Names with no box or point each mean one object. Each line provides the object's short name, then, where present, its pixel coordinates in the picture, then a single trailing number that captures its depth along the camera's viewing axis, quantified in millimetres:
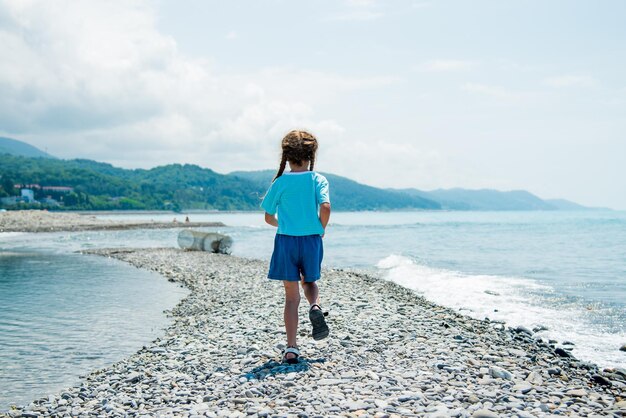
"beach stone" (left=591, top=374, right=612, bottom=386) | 6797
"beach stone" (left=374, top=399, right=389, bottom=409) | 5277
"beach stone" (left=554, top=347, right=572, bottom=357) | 8625
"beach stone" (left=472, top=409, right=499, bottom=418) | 4957
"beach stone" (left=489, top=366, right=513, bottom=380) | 6352
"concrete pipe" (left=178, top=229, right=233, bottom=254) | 32250
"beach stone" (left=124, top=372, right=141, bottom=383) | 6914
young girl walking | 6758
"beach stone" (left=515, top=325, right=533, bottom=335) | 10258
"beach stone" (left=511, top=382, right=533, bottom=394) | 5871
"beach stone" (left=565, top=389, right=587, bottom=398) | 5860
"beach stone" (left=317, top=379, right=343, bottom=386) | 6050
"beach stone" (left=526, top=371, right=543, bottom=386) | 6262
